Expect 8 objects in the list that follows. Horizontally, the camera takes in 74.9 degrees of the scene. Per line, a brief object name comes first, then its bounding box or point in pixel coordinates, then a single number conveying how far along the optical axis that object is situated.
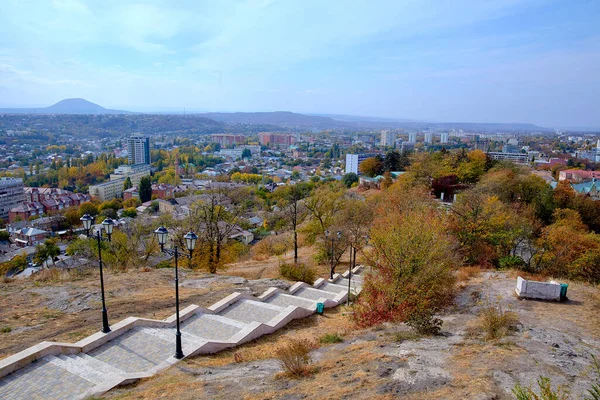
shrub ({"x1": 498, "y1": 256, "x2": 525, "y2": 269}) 15.11
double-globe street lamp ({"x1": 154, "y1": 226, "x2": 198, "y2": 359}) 7.29
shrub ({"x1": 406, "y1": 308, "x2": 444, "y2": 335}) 8.40
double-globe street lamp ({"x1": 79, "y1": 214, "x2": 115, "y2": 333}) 8.10
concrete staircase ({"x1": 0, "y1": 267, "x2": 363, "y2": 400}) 6.27
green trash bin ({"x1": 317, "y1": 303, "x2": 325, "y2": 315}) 11.07
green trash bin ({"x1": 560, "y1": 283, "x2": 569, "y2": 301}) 10.86
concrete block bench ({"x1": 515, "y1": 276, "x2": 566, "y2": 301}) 10.88
